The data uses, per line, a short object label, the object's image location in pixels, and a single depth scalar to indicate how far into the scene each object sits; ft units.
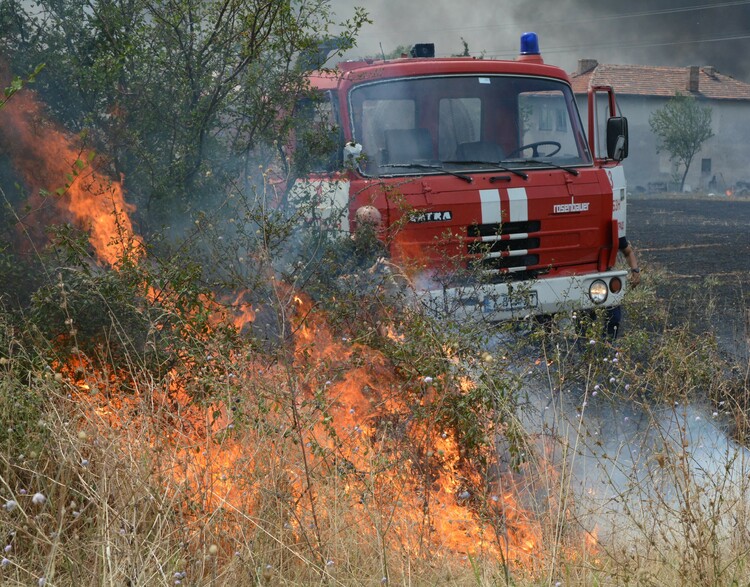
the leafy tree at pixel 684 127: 156.25
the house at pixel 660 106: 168.96
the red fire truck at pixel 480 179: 21.09
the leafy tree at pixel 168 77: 21.24
